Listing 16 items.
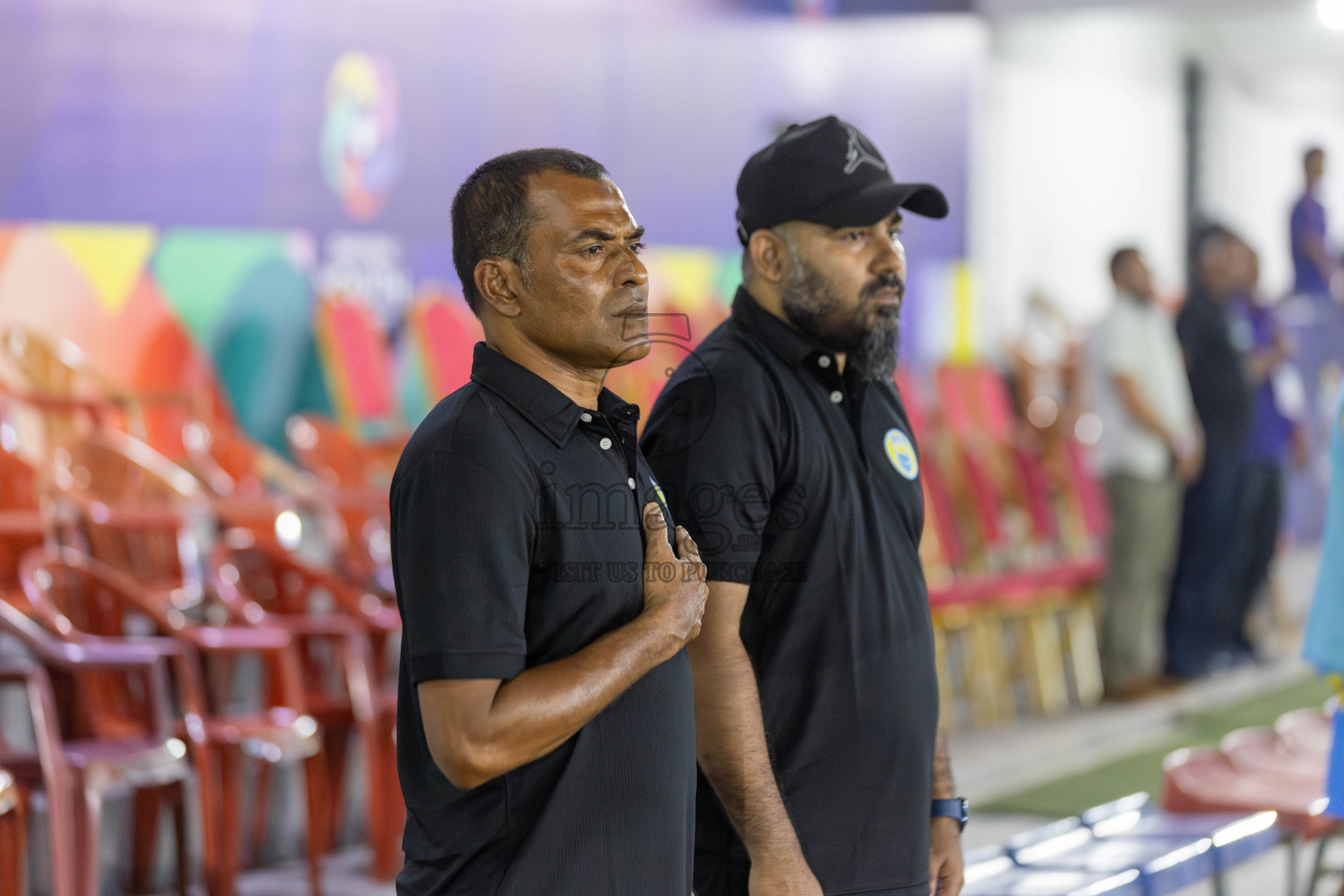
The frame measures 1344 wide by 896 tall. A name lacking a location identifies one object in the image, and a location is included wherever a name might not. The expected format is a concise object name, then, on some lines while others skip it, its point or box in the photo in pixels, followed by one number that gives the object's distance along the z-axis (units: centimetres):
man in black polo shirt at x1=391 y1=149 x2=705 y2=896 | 276
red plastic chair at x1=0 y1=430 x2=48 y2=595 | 719
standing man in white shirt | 1320
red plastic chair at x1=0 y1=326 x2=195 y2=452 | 895
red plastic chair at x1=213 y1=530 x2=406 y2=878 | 797
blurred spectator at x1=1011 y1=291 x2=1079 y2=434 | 1616
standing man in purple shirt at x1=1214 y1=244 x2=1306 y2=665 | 1474
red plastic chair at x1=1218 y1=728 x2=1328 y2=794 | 711
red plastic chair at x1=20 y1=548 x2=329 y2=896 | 708
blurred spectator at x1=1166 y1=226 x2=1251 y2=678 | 1391
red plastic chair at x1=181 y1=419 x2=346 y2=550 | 852
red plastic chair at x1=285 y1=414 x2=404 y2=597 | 921
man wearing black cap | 369
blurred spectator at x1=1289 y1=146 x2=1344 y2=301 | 2248
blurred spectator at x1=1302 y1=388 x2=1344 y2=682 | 523
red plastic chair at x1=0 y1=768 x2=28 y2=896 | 603
